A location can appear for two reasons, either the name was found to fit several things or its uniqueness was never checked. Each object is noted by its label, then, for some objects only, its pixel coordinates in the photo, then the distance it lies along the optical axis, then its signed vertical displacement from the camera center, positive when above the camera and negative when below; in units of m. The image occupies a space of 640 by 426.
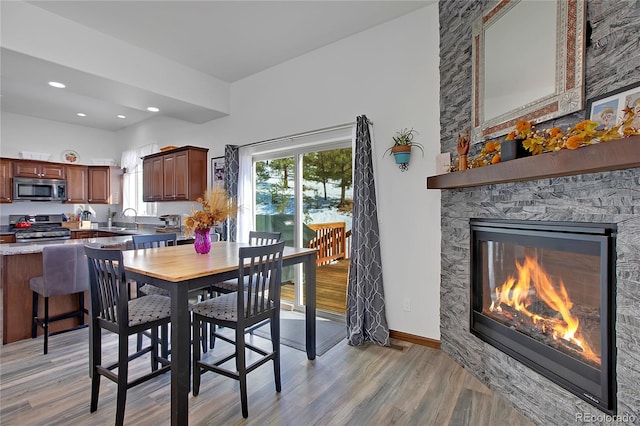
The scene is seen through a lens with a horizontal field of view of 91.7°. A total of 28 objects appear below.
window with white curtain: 5.86 +0.56
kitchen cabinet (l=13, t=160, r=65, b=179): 5.36 +0.71
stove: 5.26 -0.35
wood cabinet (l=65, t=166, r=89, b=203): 5.96 +0.49
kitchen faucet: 6.15 -0.16
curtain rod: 3.27 +0.87
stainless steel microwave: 5.32 +0.35
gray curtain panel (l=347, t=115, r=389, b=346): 2.95 -0.42
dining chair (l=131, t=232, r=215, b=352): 2.34 -0.37
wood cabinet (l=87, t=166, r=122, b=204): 6.24 +0.49
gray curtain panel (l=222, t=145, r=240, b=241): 4.21 +0.46
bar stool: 2.75 -0.64
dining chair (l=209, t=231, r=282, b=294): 2.87 -0.36
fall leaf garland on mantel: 1.33 +0.35
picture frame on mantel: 1.38 +0.49
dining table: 1.71 -0.43
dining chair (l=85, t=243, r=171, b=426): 1.79 -0.66
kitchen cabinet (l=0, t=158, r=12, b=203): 5.18 +0.47
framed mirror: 1.66 +0.90
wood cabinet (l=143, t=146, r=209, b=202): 4.62 +0.54
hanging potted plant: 2.82 +0.57
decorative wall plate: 6.15 +1.05
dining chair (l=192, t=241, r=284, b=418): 1.94 -0.69
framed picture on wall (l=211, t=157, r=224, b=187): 4.54 +0.56
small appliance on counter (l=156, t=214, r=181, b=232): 5.09 -0.22
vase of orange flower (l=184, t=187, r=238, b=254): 2.60 -0.08
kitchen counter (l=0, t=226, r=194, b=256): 2.86 -0.39
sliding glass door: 3.62 -0.02
